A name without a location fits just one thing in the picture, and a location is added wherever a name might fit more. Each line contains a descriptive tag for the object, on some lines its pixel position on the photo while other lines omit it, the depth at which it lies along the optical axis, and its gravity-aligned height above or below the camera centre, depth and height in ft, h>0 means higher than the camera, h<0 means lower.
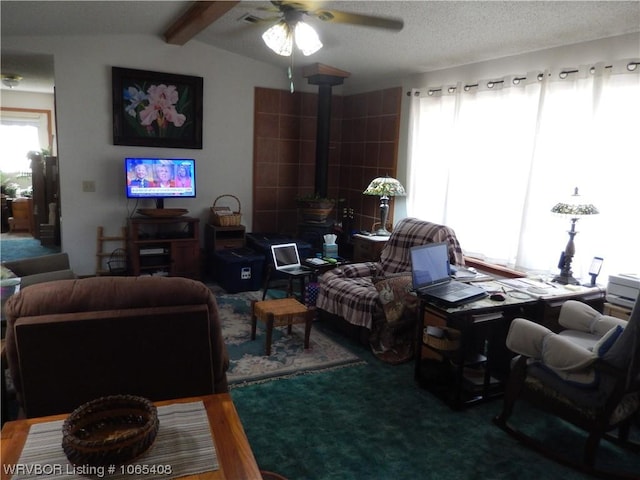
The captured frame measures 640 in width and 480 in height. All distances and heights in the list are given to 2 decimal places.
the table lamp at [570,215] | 9.66 -0.79
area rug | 9.91 -4.37
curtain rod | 9.53 +2.45
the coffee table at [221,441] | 4.13 -2.69
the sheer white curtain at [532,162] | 9.94 +0.38
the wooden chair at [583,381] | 6.57 -3.08
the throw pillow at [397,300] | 10.63 -2.94
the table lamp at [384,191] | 14.55 -0.64
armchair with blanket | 10.74 -3.01
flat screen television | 15.49 -0.61
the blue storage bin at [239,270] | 15.47 -3.57
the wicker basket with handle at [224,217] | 16.55 -1.92
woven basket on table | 3.84 -2.41
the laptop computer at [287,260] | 13.00 -2.70
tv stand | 15.42 -2.96
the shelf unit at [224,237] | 16.63 -2.68
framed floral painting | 15.57 +1.75
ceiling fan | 8.55 +2.75
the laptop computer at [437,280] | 8.80 -2.19
